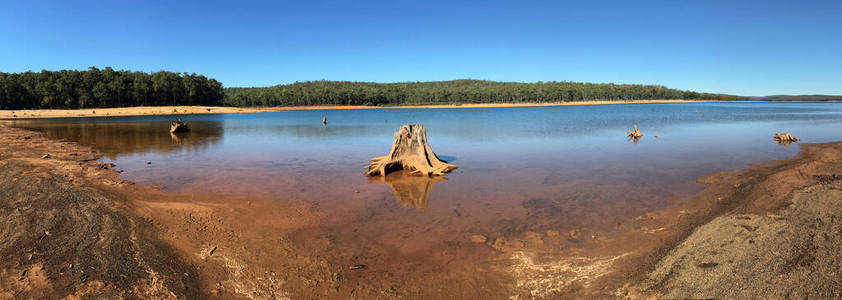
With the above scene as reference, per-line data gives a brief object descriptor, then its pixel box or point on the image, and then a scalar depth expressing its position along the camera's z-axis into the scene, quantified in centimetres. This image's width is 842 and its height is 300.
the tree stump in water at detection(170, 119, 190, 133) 2680
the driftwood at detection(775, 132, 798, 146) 1752
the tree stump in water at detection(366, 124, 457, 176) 1102
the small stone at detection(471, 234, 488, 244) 579
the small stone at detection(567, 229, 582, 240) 587
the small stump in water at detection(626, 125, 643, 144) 2038
